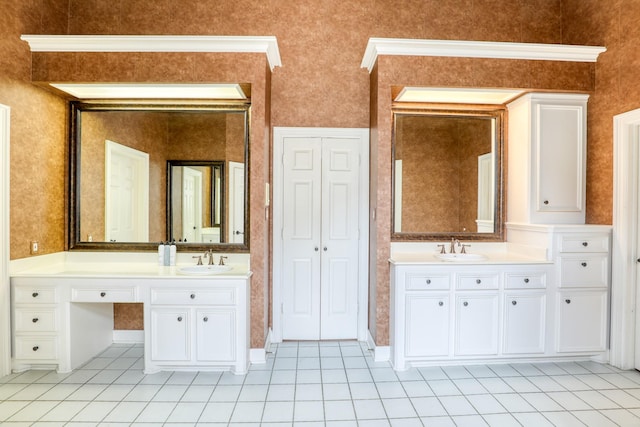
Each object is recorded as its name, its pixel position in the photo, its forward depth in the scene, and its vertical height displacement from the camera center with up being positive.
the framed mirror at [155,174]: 3.52 +0.32
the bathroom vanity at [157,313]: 2.94 -0.83
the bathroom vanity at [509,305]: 3.08 -0.80
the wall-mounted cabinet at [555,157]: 3.41 +0.49
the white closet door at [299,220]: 3.77 -0.12
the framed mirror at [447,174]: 3.66 +0.35
